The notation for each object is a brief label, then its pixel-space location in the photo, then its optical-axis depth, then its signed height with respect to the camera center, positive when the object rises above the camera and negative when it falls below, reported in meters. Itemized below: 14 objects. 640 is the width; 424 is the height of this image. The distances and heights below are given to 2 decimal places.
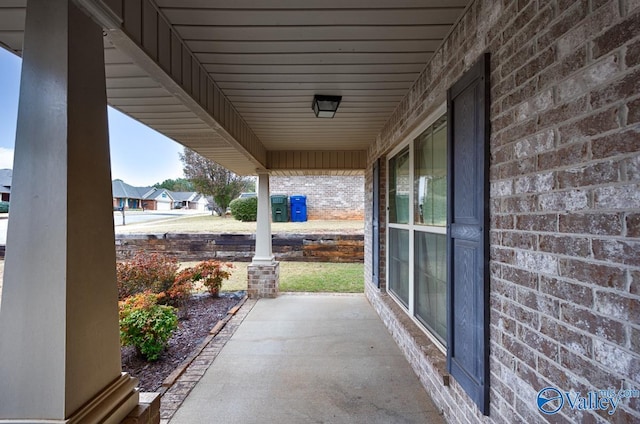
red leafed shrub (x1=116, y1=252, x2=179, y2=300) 5.15 -1.01
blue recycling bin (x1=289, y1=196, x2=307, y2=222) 13.91 +0.25
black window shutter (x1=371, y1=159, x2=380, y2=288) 4.66 -0.18
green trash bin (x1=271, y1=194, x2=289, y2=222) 13.84 +0.29
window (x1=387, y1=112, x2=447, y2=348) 2.64 -0.14
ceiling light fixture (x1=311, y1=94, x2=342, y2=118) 3.11 +1.08
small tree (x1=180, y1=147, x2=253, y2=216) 17.88 +2.00
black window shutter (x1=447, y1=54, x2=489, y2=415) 1.65 -0.11
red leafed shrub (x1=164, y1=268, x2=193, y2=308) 4.93 -1.17
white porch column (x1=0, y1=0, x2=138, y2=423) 1.09 -0.10
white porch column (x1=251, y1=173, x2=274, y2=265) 5.88 -0.19
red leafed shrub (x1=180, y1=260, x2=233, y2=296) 5.49 -1.05
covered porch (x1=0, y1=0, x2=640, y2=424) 1.00 +0.16
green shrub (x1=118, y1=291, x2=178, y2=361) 3.28 -1.18
